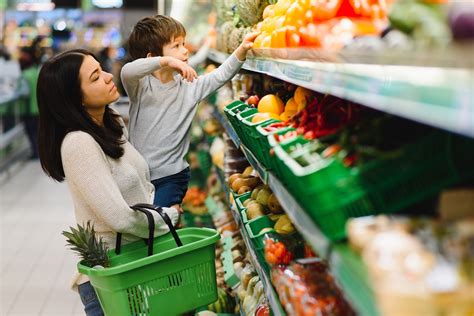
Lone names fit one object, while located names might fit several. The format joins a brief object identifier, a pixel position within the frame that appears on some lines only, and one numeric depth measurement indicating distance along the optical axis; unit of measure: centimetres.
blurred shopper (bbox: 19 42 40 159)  1138
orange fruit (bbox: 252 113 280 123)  294
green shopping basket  281
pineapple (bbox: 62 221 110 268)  288
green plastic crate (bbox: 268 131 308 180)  205
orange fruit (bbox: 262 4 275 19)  340
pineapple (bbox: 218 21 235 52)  483
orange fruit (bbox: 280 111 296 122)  301
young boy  380
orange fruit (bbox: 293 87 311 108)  287
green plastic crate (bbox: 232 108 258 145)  305
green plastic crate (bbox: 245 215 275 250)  288
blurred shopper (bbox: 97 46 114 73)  1547
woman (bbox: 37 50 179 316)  290
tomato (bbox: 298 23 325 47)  219
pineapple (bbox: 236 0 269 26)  394
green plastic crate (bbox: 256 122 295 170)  231
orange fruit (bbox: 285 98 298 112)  304
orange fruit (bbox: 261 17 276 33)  306
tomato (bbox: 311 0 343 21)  228
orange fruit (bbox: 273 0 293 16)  303
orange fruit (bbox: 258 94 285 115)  320
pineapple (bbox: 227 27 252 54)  417
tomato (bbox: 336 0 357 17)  228
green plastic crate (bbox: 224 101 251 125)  339
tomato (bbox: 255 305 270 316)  315
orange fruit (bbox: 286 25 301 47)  248
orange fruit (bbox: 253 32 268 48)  315
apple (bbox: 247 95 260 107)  366
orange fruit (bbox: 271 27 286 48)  263
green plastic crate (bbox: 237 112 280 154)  261
